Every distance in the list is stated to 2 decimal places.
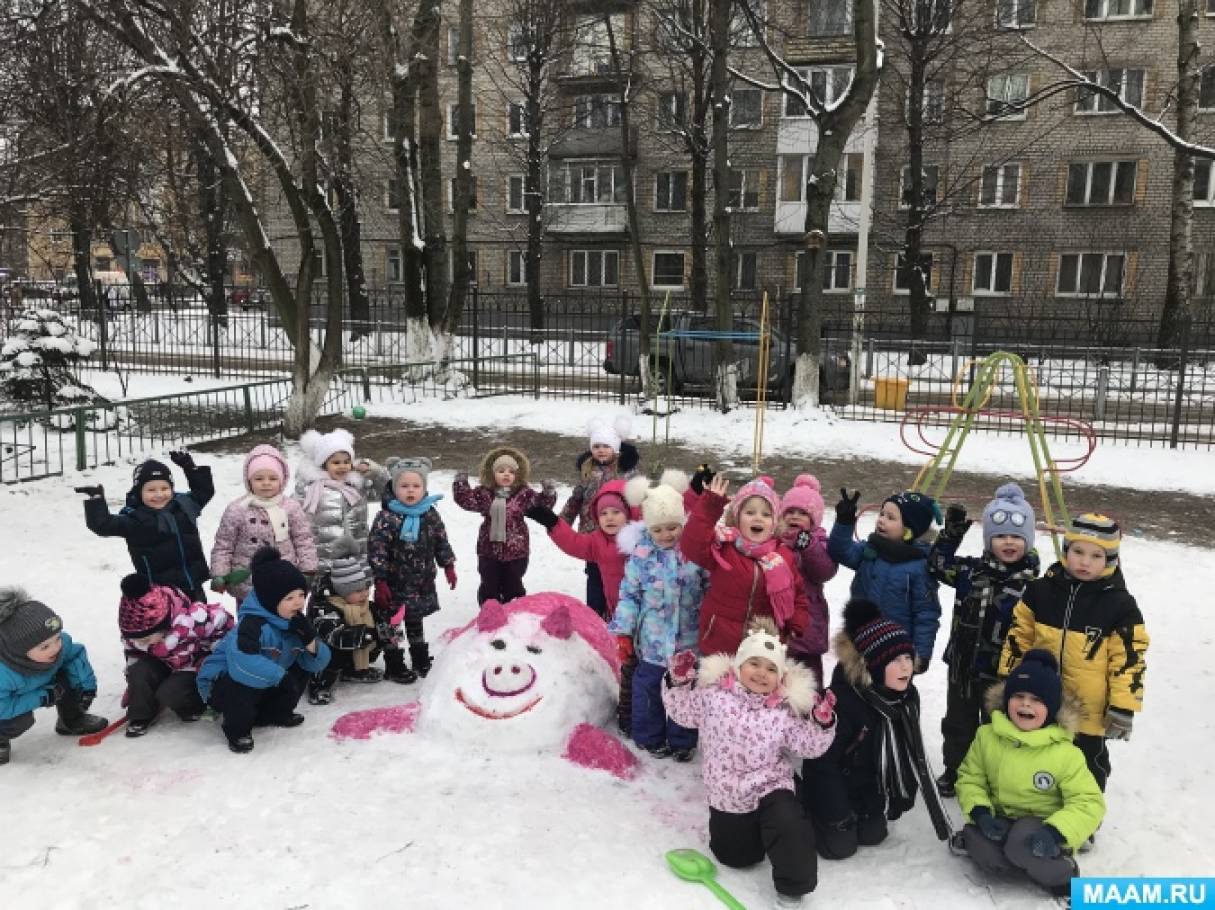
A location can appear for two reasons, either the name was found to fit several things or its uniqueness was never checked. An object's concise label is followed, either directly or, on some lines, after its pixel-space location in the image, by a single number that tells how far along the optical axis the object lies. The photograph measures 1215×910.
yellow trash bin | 15.16
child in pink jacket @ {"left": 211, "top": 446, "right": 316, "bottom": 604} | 5.21
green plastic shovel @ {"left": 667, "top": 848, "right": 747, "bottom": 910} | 3.53
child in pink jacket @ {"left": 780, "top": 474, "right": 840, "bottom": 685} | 4.62
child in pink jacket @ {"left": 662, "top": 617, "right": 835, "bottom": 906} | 3.61
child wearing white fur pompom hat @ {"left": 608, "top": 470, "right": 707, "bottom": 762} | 4.52
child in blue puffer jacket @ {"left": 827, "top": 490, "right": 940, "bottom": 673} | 4.40
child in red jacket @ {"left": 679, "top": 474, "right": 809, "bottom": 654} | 4.16
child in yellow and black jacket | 3.75
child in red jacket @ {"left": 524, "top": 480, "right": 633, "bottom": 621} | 5.12
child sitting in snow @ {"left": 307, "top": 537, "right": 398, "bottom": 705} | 5.29
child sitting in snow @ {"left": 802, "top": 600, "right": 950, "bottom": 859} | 3.79
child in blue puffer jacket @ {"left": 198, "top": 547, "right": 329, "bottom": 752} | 4.49
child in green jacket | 3.50
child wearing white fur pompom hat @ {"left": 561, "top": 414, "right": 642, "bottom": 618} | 6.05
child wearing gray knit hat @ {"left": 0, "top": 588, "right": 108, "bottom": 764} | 4.32
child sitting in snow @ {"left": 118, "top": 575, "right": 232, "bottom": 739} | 4.71
